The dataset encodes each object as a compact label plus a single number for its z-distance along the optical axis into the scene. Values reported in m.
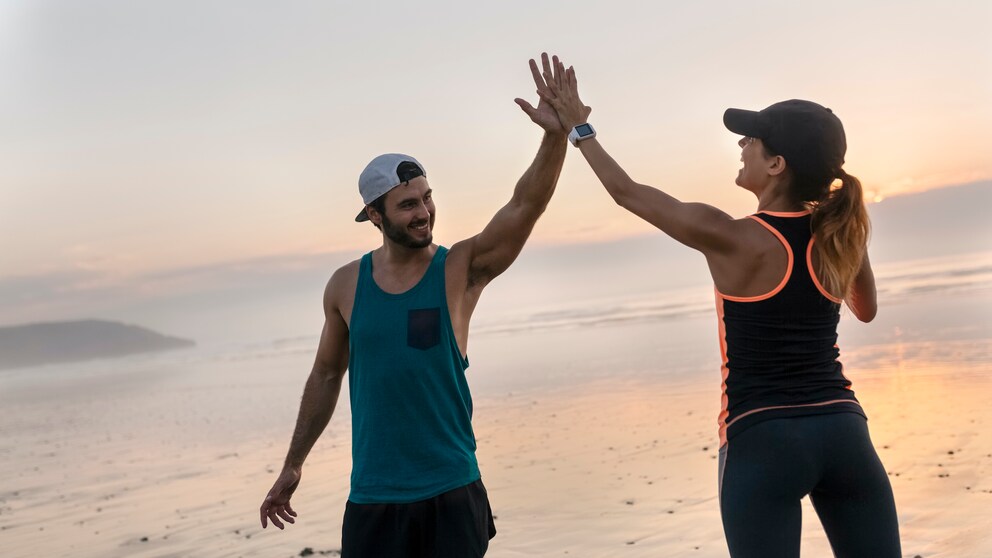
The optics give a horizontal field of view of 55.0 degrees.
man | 3.57
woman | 2.88
